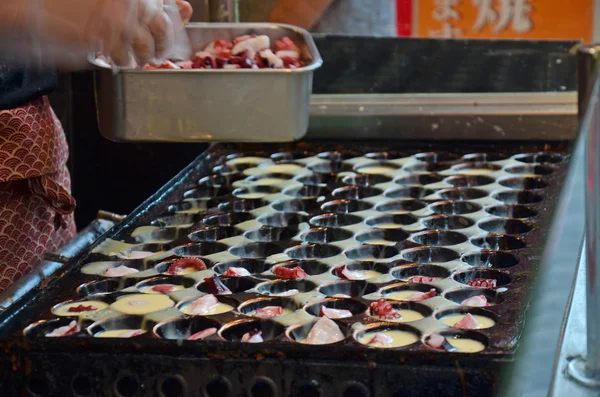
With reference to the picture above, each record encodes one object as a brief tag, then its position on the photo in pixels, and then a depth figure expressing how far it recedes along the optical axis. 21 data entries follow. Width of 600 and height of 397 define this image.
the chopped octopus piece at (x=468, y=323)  1.43
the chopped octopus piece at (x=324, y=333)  1.40
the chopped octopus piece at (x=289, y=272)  1.54
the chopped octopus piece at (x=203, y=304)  1.47
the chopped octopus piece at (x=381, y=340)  1.41
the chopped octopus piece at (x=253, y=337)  1.41
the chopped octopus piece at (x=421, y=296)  1.49
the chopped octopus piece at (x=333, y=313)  1.46
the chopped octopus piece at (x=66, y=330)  1.42
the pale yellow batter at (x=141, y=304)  1.47
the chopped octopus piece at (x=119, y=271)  1.54
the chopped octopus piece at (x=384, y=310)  1.46
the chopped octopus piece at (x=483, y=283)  1.51
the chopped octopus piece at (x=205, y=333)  1.41
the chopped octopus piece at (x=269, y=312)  1.45
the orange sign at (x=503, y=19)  2.00
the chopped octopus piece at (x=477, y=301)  1.47
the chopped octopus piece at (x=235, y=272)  1.54
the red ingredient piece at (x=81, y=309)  1.46
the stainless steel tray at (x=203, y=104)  1.57
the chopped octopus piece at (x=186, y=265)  1.56
